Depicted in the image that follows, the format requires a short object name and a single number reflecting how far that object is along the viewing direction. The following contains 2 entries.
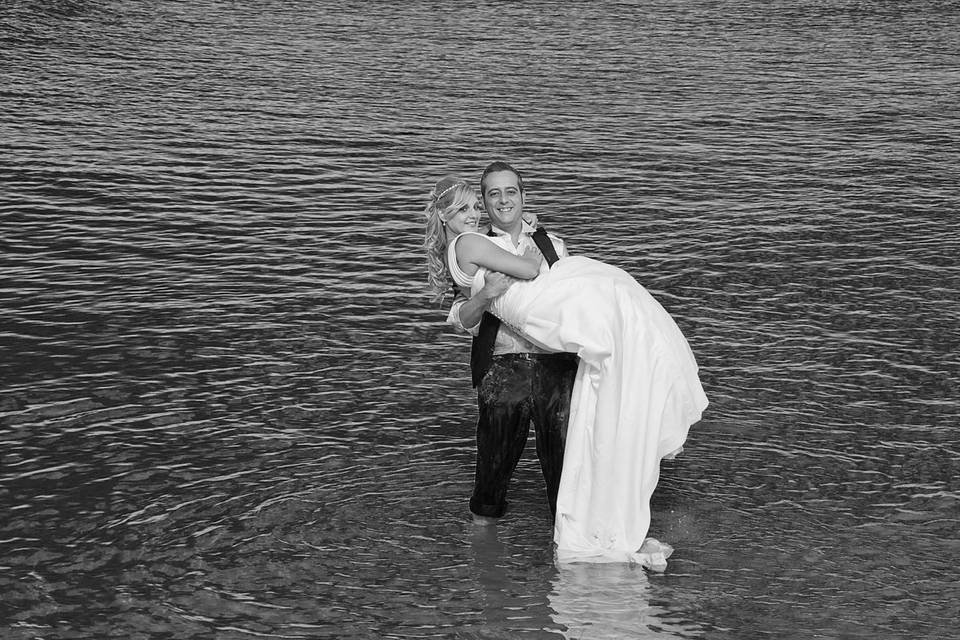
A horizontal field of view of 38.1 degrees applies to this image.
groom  7.78
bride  7.64
